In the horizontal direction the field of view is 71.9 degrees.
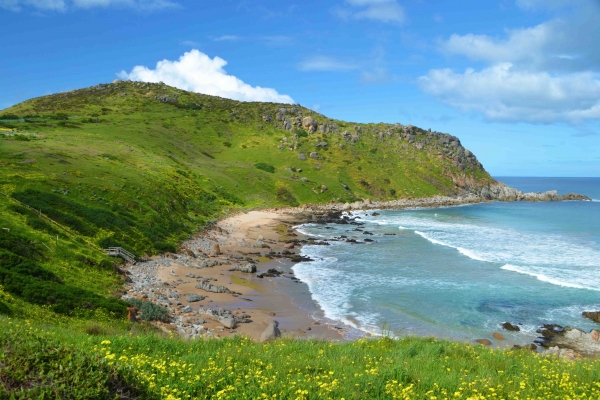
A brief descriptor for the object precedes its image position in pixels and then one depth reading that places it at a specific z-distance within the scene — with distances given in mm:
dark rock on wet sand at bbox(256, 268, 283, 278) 36688
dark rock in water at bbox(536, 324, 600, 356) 22594
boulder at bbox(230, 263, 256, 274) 37509
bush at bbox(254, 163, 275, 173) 103812
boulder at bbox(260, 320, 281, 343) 17922
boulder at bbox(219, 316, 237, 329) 23798
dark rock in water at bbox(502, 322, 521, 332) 25502
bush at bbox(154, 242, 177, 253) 38350
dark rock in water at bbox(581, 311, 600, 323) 27067
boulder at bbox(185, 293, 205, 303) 27688
